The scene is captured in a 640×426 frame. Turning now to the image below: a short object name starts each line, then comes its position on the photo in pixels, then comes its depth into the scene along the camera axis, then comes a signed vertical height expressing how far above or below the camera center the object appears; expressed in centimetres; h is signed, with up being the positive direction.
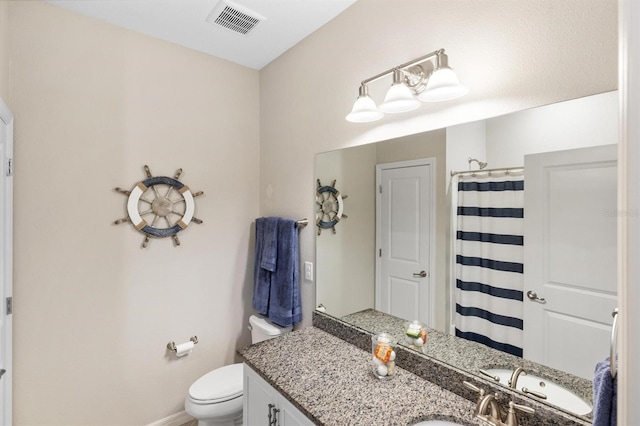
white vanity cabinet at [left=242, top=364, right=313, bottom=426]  114 -79
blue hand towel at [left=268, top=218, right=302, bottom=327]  193 -43
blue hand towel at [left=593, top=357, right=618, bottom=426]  61 -39
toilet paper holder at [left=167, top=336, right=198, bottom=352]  201 -87
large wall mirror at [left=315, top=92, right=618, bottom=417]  88 -1
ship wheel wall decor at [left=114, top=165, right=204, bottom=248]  188 +4
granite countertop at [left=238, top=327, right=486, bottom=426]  100 -66
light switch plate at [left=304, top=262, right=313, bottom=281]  192 -37
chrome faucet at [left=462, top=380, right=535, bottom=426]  93 -62
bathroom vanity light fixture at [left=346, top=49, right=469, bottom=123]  110 +49
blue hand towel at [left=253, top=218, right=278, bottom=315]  208 -41
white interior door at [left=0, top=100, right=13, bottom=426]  143 -23
